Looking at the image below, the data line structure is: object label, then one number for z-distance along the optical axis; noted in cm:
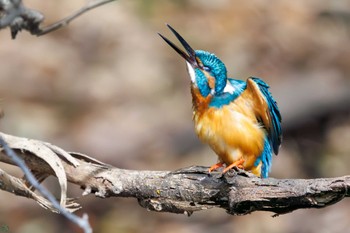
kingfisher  780
